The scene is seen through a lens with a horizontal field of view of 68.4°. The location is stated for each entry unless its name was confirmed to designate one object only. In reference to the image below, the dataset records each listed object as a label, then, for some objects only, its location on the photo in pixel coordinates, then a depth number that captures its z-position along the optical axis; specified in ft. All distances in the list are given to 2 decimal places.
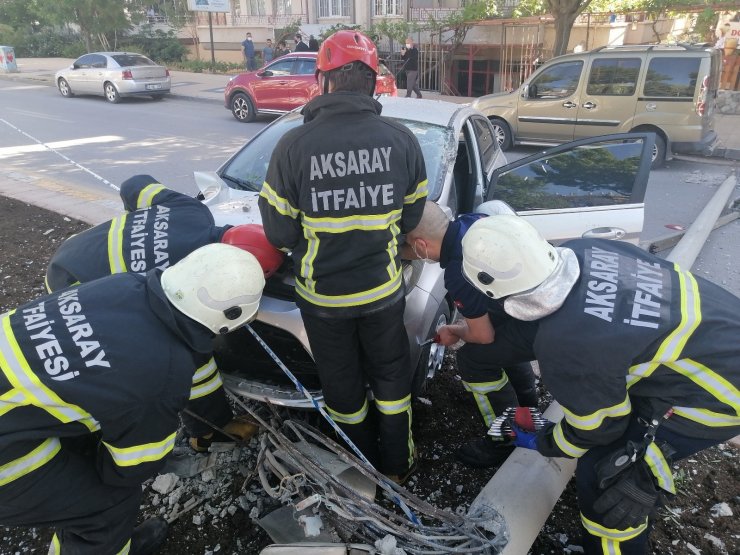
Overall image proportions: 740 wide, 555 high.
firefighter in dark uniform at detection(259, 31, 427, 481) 6.75
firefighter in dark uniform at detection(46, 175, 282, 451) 7.94
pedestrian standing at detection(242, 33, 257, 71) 61.26
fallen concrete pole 7.13
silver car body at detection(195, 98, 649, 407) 8.61
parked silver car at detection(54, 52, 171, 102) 48.29
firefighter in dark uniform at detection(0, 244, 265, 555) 5.49
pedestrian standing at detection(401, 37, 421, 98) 45.88
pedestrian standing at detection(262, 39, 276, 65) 57.41
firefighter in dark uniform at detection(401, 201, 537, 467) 7.65
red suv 37.52
